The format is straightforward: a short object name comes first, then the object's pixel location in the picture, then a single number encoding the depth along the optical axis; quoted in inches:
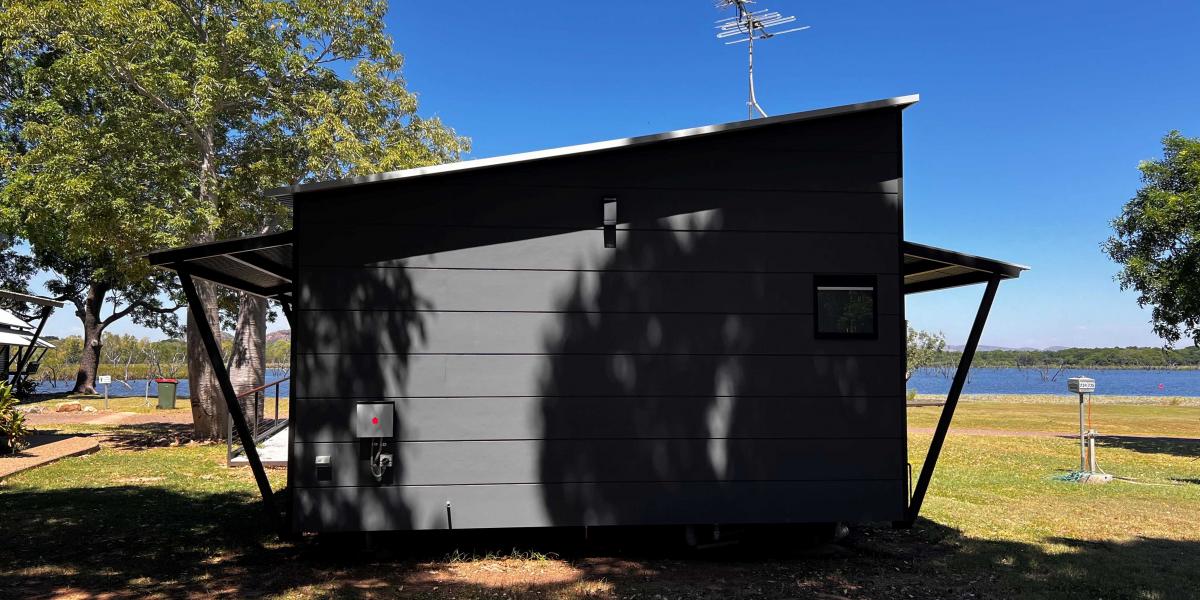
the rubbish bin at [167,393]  875.0
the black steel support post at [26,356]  865.6
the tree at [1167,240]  570.3
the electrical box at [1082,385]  439.5
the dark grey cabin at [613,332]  217.2
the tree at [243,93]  442.6
